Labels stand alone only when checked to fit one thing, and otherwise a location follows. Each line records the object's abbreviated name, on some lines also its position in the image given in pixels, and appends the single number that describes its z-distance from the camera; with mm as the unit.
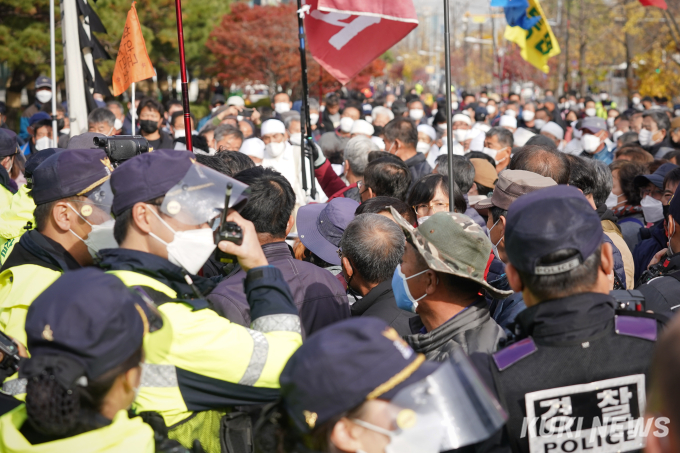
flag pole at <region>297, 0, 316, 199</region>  6000
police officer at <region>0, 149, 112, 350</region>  2984
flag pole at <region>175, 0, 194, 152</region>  4801
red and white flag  5914
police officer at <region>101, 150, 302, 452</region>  2146
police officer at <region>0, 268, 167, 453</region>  1645
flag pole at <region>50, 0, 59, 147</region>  7136
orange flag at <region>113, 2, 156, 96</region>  6125
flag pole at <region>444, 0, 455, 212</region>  4102
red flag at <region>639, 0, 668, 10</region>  8203
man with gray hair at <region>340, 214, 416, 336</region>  3500
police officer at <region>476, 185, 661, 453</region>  1993
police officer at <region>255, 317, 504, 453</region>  1557
